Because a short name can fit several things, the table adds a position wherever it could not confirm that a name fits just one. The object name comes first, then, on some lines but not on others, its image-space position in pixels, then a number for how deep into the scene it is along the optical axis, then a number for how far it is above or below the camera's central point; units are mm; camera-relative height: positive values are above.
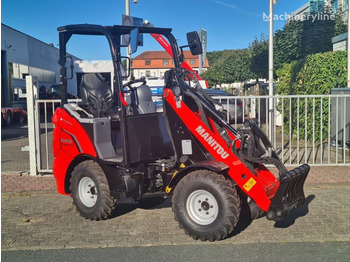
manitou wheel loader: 5441 -639
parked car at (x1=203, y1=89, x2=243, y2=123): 9430 -60
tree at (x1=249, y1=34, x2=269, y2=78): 28311 +2441
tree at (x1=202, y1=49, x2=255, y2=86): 39312 +3470
